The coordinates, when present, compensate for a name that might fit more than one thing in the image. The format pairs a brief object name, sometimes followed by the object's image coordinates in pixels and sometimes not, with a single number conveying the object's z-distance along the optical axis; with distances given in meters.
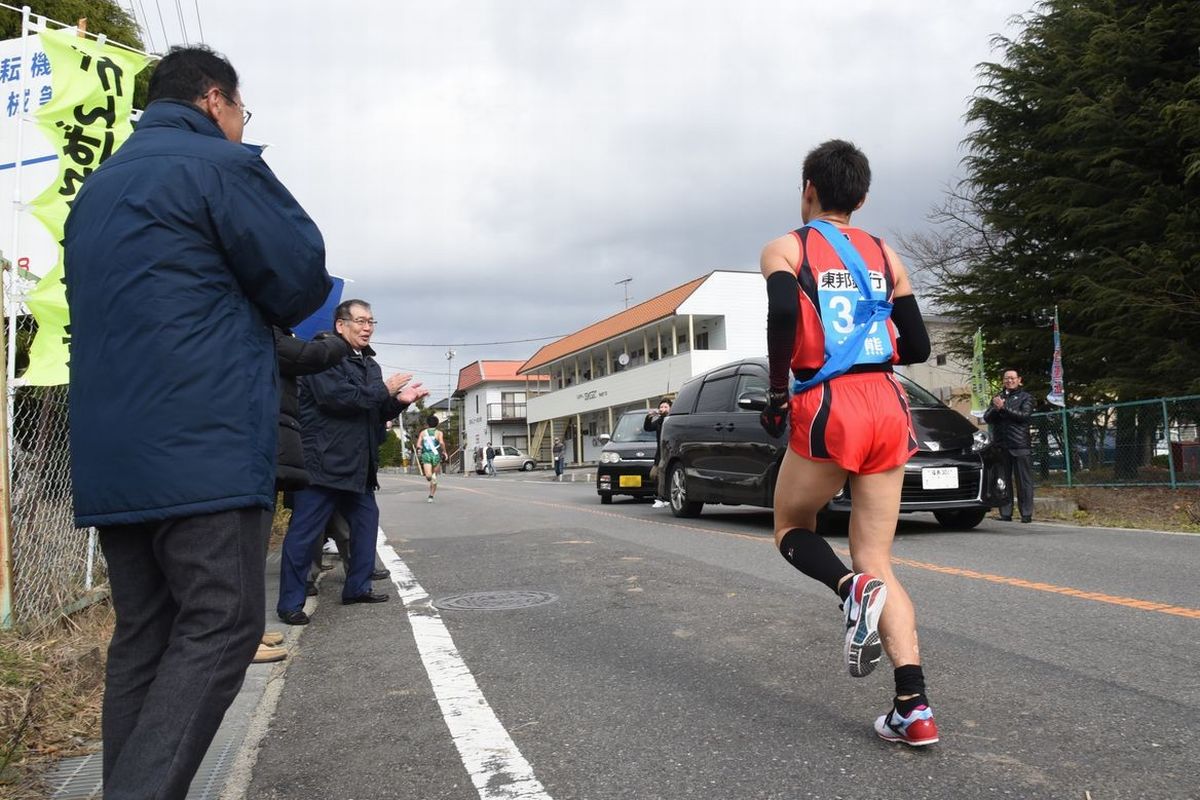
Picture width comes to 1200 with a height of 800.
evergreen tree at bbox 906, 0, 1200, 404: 15.02
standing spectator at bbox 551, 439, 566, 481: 39.31
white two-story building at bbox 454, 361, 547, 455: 73.25
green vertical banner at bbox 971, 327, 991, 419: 18.52
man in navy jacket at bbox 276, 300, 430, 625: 5.41
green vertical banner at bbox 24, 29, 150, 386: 4.80
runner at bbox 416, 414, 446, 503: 20.83
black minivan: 8.93
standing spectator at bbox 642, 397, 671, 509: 12.64
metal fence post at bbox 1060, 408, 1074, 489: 15.41
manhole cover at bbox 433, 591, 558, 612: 5.54
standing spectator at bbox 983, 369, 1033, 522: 10.57
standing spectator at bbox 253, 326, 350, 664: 2.96
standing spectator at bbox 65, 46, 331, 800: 1.99
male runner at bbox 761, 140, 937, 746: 2.93
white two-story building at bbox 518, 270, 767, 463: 38.69
